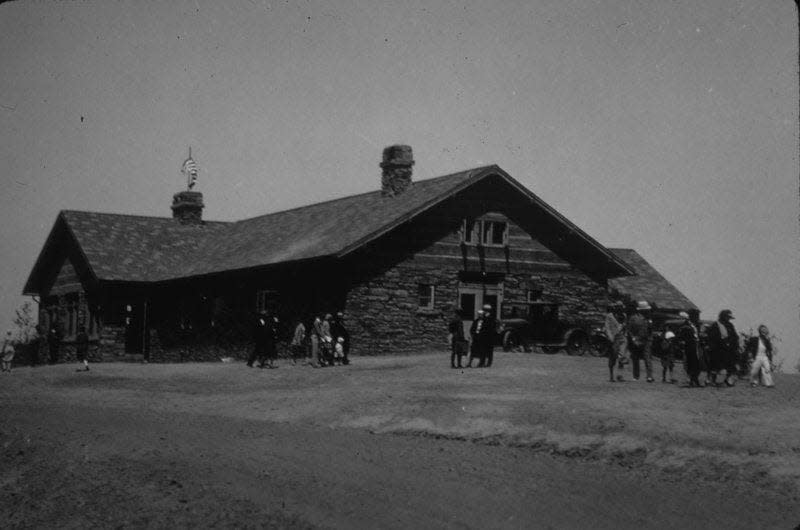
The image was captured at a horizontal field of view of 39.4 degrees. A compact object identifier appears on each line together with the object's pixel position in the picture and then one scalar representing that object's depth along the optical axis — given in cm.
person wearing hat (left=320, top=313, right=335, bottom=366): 2973
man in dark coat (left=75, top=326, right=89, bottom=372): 3309
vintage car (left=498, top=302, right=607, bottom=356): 3247
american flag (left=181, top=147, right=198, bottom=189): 4969
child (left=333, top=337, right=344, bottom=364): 2989
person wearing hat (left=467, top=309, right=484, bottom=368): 2643
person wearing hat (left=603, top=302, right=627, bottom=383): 2248
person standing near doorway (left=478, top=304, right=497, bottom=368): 2646
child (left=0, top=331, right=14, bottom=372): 3422
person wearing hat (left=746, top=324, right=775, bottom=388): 2198
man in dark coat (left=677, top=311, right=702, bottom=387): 2173
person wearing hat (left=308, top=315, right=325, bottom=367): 2947
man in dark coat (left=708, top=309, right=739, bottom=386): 2166
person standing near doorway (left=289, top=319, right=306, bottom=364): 3203
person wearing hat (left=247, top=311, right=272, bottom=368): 2952
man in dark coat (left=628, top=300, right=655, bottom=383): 2273
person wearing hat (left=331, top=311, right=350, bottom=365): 2977
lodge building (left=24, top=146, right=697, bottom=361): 3403
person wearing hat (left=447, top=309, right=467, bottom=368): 2655
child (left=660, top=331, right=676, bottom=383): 2259
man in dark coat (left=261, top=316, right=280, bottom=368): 2991
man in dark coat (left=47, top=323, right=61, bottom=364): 3975
